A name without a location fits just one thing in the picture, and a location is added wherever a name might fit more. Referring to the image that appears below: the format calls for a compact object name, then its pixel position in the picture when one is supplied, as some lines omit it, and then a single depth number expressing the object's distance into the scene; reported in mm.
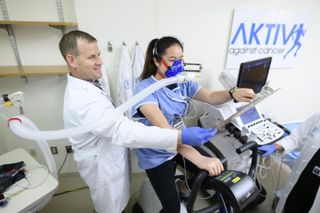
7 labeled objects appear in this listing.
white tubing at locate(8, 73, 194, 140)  818
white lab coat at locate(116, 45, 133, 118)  1593
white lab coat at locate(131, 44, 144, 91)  1624
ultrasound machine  1420
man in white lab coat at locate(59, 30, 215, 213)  854
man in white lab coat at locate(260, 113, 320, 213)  1157
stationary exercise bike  744
